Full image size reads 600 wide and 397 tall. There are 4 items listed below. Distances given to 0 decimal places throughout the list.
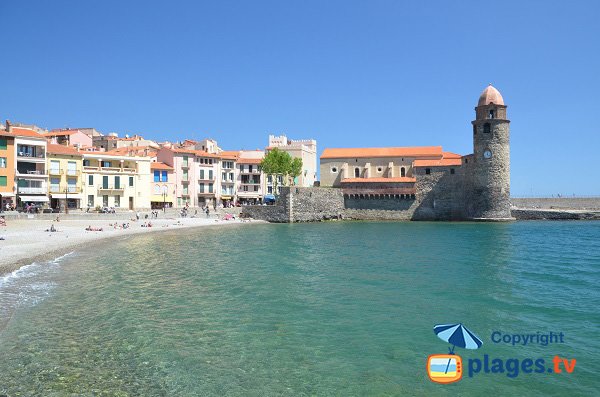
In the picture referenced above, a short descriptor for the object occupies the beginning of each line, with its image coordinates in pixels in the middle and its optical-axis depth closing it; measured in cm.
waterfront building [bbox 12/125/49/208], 4491
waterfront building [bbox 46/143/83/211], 4825
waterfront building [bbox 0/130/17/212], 4322
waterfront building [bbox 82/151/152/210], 5244
